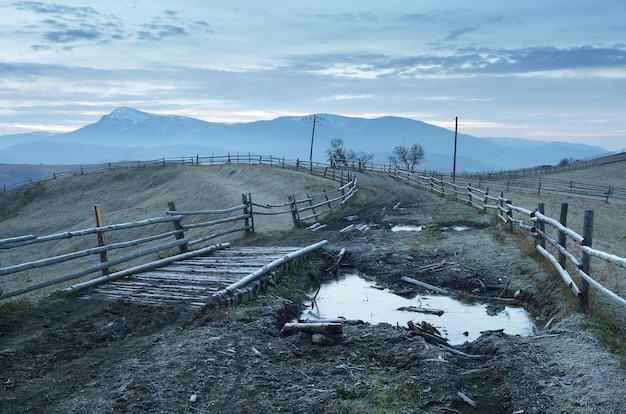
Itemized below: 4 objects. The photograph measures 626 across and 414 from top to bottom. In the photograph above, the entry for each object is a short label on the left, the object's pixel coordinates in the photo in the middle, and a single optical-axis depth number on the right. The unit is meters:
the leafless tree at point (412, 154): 95.88
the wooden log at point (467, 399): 5.23
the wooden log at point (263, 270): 8.47
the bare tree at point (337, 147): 89.69
